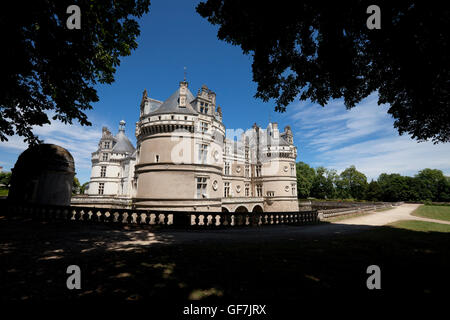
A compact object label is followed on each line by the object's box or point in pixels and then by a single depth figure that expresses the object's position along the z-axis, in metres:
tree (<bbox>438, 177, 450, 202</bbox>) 64.11
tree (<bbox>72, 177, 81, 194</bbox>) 58.91
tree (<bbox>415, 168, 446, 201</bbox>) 64.12
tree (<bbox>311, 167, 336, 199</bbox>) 64.88
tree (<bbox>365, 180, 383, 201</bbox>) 58.12
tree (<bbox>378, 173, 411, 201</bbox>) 62.69
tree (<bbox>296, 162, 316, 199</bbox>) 55.59
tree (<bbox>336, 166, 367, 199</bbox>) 65.47
